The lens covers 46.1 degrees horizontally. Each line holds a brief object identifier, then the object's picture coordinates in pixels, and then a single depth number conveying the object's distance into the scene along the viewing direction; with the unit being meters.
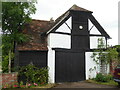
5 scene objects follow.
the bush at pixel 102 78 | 11.43
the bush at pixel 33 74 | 10.45
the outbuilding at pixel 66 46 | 11.30
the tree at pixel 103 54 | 12.72
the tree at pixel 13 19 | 10.22
